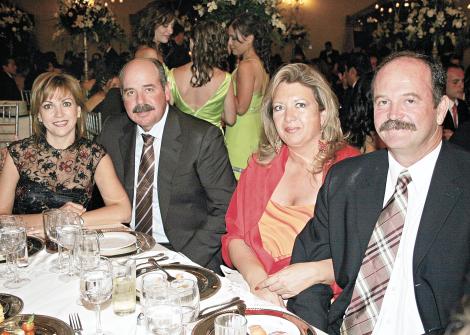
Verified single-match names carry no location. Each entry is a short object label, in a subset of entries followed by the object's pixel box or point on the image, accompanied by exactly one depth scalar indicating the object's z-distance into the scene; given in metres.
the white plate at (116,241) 2.07
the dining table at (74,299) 1.57
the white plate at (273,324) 1.49
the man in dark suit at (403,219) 1.79
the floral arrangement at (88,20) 7.23
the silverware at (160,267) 1.78
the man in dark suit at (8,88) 8.23
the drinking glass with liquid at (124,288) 1.59
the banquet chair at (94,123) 5.42
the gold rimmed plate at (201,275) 1.73
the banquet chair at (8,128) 5.09
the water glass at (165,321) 1.34
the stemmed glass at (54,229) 1.96
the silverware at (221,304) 1.59
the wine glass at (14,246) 1.85
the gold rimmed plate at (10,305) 1.61
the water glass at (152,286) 1.39
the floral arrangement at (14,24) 11.38
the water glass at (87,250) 1.73
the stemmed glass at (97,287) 1.50
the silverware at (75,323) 1.52
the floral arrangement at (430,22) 6.28
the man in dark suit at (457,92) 5.14
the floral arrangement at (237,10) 5.00
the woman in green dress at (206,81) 4.39
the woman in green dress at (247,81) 4.80
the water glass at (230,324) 1.33
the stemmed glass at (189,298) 1.44
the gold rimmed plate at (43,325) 1.48
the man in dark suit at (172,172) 2.85
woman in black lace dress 2.85
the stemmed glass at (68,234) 1.90
